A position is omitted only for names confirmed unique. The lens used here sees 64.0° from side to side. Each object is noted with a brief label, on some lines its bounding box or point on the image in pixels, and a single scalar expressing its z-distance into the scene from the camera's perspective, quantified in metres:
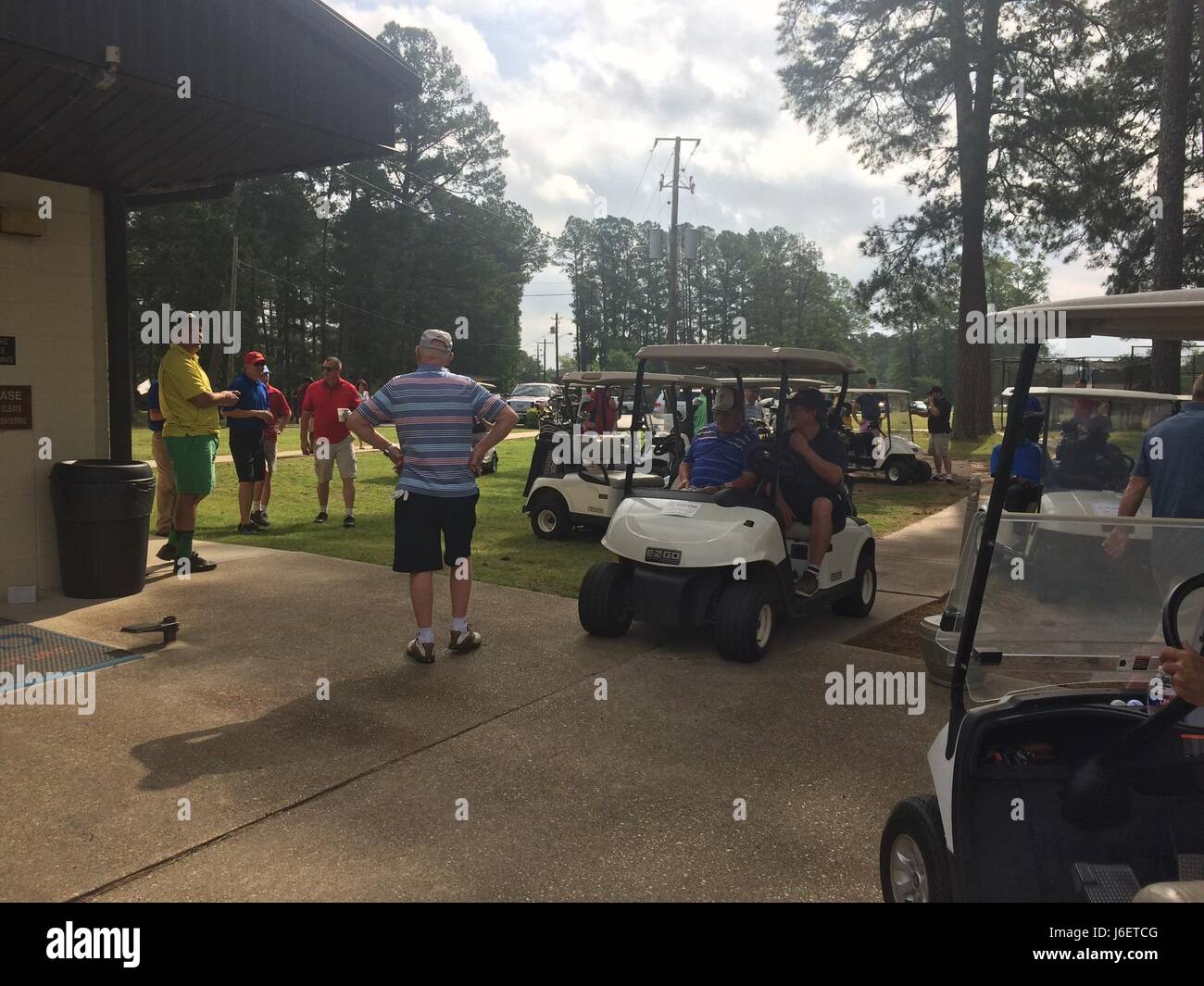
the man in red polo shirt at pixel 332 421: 10.32
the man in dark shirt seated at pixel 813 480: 6.16
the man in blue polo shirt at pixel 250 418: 9.09
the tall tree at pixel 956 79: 21.41
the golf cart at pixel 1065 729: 2.44
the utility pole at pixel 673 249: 34.84
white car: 39.58
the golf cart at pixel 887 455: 16.91
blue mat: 5.18
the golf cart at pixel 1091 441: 6.93
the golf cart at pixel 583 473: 9.66
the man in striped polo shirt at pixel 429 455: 5.42
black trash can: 6.55
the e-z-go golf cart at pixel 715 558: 5.62
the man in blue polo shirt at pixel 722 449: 6.41
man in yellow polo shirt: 7.16
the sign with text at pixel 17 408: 6.66
